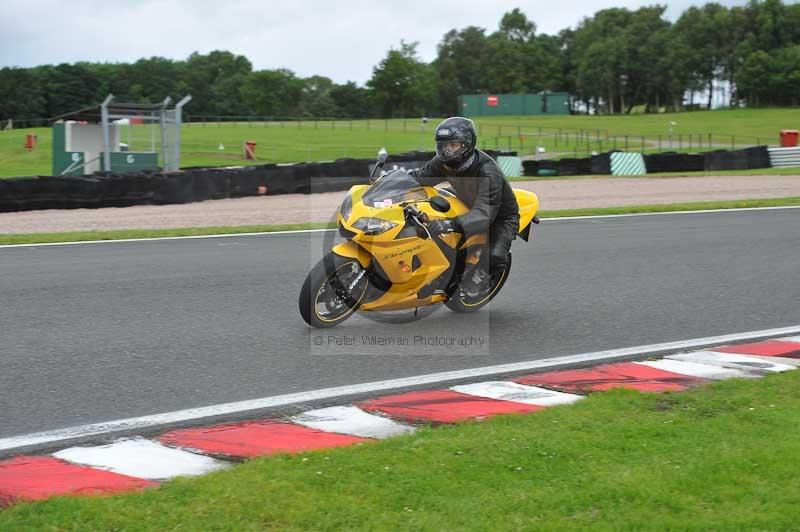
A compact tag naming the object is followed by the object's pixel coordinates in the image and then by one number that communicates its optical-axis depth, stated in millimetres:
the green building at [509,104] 110625
